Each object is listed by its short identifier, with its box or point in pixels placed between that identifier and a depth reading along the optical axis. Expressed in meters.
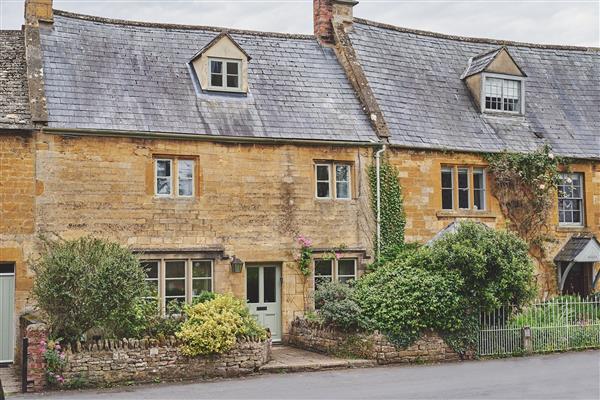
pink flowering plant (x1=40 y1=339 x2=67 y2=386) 15.62
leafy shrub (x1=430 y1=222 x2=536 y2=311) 19.03
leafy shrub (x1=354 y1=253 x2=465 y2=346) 18.77
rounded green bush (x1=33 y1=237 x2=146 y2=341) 15.84
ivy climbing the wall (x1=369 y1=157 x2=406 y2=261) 22.98
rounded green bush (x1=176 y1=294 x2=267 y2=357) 16.67
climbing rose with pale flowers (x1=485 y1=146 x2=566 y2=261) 24.56
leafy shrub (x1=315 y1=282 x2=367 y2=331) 19.05
